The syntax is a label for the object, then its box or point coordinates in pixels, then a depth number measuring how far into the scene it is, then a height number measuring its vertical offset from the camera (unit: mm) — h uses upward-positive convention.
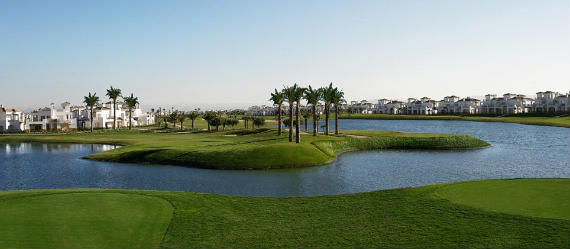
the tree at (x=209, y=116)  110438 +92
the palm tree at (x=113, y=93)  130875 +7748
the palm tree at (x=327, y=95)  85812 +4537
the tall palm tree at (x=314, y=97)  82550 +3940
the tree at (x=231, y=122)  122338 -1565
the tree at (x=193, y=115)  127438 +588
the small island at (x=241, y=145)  53531 -4851
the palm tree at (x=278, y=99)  86438 +3795
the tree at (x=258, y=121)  119188 -1263
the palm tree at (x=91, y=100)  123938 +5248
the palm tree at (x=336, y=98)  86712 +3925
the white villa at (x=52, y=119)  134500 -619
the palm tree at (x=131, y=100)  130375 +5302
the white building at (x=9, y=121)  127906 -1117
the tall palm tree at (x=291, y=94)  72875 +4050
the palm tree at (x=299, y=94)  72975 +4068
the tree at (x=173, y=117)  131050 -20
